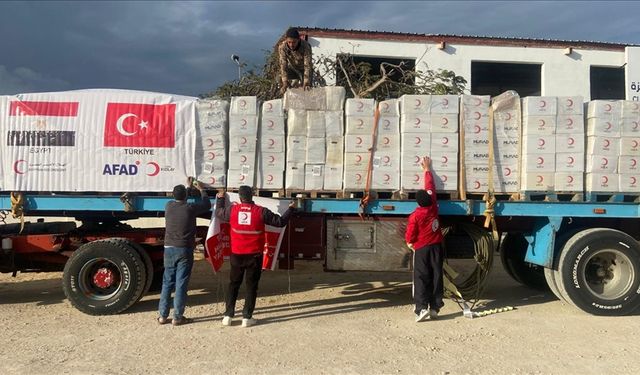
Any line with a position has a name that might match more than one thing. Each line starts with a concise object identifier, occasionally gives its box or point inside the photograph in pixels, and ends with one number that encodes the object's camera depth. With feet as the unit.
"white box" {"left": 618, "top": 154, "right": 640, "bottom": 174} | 20.84
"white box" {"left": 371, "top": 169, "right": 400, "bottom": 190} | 20.77
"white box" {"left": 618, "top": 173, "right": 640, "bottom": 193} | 20.93
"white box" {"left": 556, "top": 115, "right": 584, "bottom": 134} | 20.68
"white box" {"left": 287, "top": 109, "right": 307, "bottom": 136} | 20.83
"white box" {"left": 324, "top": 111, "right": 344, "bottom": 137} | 20.79
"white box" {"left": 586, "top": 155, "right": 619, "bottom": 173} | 20.72
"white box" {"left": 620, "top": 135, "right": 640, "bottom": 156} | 20.83
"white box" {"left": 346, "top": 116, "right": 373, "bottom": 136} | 20.65
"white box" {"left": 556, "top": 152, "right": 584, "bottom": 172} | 20.69
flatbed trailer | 21.01
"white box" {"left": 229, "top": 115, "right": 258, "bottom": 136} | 20.74
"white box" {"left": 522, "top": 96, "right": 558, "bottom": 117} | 20.62
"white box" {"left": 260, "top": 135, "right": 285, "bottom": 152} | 20.77
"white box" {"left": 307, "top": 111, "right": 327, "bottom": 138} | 20.75
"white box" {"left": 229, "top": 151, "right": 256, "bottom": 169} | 20.75
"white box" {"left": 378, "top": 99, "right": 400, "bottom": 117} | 20.71
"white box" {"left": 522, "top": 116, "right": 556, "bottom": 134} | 20.61
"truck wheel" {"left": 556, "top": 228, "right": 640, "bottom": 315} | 21.12
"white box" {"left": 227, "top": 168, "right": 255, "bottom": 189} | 20.81
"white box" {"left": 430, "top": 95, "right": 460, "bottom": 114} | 20.71
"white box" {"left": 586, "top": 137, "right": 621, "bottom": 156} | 20.72
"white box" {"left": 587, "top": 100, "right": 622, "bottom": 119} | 20.80
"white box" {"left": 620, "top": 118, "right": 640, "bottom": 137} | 20.88
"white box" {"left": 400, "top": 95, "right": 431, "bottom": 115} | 20.68
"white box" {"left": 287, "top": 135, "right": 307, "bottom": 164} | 20.79
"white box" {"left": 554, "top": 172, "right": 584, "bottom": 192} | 20.81
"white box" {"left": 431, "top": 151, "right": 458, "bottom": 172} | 20.67
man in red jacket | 20.31
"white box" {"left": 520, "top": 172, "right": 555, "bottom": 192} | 20.70
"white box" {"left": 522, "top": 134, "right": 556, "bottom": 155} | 20.61
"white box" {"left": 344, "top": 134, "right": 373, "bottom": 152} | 20.61
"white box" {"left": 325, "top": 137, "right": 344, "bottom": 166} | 20.77
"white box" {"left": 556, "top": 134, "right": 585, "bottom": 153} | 20.67
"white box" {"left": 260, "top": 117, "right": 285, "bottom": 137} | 20.79
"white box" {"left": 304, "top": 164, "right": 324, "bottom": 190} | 20.83
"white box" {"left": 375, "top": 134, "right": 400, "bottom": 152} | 20.68
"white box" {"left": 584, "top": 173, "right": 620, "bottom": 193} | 20.83
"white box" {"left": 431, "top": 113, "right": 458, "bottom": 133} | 20.67
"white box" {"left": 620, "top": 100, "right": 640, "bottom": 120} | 20.90
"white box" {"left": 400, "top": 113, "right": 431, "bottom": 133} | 20.62
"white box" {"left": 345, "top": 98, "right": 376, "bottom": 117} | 20.67
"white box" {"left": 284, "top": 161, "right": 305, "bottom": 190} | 20.80
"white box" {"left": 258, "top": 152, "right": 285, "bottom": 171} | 20.80
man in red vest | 19.54
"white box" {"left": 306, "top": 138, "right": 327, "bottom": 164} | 20.74
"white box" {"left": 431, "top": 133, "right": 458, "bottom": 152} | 20.65
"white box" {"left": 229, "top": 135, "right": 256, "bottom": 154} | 20.74
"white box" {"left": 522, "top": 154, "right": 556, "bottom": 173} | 20.62
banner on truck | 20.85
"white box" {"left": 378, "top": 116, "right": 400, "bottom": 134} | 20.71
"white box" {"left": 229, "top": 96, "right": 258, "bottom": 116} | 20.80
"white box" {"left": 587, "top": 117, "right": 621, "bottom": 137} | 20.75
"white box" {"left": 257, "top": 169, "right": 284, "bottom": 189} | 20.89
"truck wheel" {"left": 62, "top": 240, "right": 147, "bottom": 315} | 20.94
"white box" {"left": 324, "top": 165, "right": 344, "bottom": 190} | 20.86
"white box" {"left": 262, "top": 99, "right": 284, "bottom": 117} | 20.80
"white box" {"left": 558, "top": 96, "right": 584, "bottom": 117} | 20.67
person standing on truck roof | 24.30
